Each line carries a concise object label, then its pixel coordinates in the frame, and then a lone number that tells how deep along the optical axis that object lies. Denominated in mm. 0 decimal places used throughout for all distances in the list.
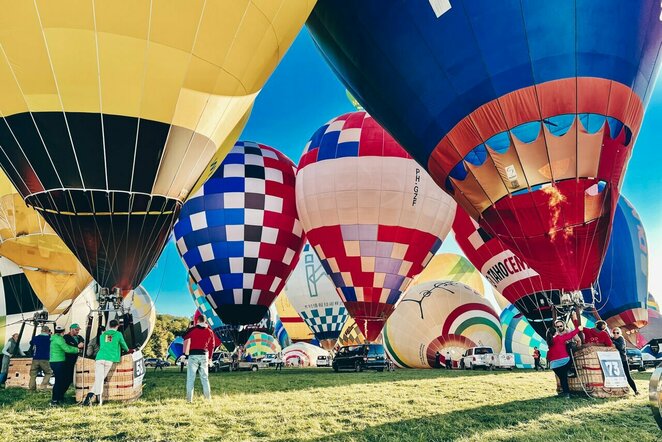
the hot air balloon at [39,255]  8844
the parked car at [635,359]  12903
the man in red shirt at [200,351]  5559
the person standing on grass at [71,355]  5539
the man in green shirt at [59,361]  5348
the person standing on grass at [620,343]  5978
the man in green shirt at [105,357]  5047
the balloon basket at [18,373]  7711
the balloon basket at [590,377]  5617
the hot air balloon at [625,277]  14516
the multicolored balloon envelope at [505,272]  11914
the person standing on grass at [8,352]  7704
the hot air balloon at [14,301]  9859
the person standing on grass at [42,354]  6961
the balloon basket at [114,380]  5230
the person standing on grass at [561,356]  5758
